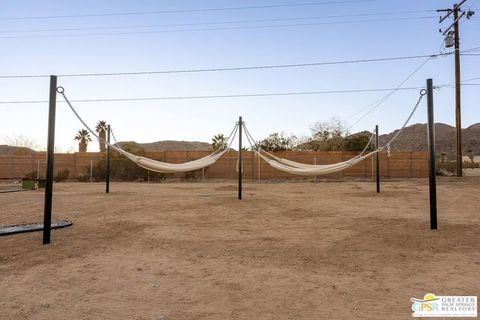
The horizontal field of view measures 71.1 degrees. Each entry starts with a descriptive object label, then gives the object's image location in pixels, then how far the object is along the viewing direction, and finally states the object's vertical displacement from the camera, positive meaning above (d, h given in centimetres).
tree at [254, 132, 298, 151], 2636 +246
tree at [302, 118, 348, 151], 2828 +302
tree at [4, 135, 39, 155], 3186 +242
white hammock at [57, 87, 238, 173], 639 +19
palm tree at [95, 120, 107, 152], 3374 +458
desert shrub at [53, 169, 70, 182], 1972 -25
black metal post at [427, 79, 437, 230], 499 +29
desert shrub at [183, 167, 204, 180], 2002 -18
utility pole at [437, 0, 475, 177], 1855 +642
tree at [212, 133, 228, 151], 2900 +300
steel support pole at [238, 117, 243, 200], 857 +51
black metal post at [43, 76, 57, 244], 439 +33
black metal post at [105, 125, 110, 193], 1065 -20
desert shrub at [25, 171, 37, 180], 1921 -25
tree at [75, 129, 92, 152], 3594 +344
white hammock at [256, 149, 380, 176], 845 +14
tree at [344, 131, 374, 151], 2553 +248
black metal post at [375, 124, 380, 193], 1054 +45
